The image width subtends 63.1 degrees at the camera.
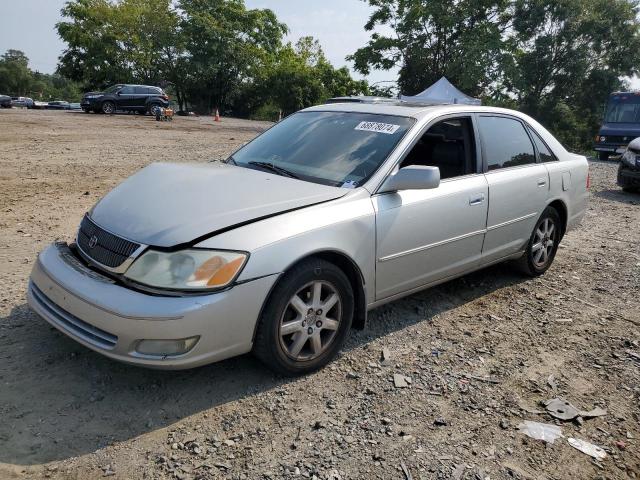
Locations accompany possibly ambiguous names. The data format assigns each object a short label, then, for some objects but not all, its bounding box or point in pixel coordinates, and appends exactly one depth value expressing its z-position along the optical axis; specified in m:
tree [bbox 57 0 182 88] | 40.50
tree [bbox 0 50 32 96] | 74.38
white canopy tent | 26.09
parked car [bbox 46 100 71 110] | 49.41
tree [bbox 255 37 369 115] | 41.66
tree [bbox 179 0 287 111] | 41.75
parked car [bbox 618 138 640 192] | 10.04
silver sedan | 2.67
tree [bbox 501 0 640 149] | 31.39
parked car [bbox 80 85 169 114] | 27.83
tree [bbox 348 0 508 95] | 31.22
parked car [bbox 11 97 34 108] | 47.05
